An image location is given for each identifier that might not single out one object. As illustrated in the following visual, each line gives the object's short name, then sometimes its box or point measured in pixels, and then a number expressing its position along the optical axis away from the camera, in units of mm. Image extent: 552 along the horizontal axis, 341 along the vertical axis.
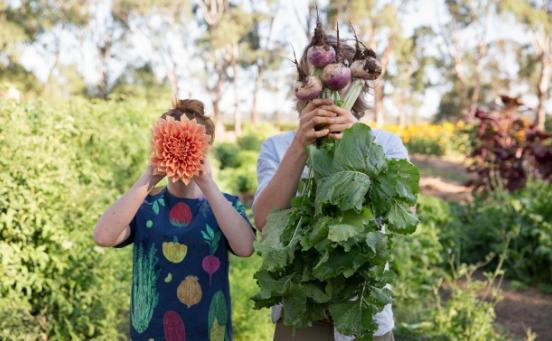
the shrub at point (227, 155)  15921
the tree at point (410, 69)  43281
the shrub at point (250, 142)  18995
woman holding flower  1879
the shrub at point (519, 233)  6586
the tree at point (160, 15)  35062
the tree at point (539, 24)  31219
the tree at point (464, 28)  38906
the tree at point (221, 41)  35750
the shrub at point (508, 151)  7938
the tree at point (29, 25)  30500
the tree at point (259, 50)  39156
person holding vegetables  1492
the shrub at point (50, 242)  3316
